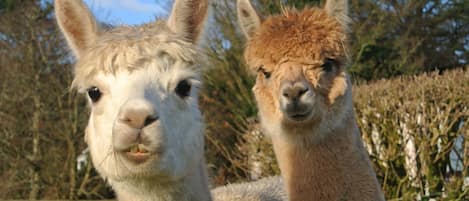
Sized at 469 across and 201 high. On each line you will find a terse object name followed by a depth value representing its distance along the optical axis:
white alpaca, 2.53
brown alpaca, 3.93
